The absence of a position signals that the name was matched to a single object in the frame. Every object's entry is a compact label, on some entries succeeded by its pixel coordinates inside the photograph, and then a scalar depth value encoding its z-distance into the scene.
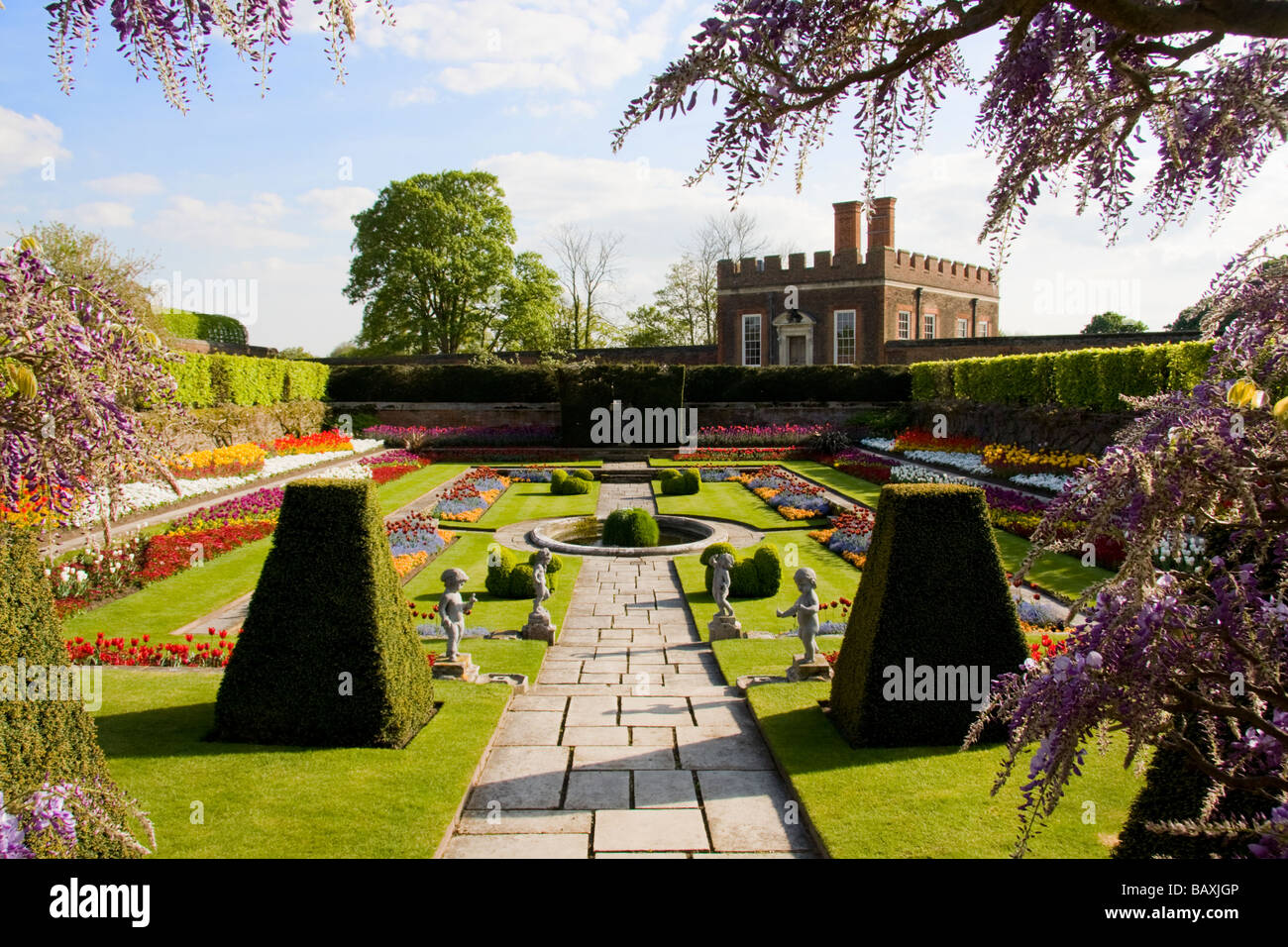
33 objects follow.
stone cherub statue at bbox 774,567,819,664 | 6.80
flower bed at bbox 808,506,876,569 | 12.54
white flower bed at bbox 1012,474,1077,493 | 15.91
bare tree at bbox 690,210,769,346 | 51.59
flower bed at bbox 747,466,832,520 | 16.38
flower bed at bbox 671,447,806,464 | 25.22
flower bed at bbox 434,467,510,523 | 16.41
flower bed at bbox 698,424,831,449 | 27.88
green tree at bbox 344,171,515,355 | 39.47
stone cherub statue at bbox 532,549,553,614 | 8.71
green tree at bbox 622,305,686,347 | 53.16
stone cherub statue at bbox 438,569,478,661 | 7.10
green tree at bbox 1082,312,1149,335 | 62.89
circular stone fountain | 13.55
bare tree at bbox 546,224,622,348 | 50.25
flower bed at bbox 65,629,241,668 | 7.39
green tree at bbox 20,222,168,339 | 25.81
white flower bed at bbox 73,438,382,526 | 14.04
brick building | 37.22
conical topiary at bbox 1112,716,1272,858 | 3.15
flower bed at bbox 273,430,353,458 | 22.59
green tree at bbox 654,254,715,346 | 52.31
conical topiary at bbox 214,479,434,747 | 5.40
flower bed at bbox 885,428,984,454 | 22.44
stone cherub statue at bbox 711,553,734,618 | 8.73
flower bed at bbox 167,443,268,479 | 17.27
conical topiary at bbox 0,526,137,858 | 3.17
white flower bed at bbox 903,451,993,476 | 19.44
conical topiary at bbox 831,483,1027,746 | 5.49
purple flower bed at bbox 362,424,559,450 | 28.19
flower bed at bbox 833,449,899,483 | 20.03
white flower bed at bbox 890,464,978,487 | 18.51
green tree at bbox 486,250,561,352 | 41.66
